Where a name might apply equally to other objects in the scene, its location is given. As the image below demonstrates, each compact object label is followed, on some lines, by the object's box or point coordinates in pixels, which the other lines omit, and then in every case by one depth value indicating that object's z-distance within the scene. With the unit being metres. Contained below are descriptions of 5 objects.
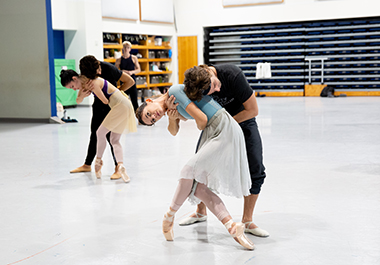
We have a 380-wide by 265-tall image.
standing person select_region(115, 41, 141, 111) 9.15
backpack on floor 15.46
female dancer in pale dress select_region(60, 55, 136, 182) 4.21
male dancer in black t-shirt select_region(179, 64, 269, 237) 2.78
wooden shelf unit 14.91
